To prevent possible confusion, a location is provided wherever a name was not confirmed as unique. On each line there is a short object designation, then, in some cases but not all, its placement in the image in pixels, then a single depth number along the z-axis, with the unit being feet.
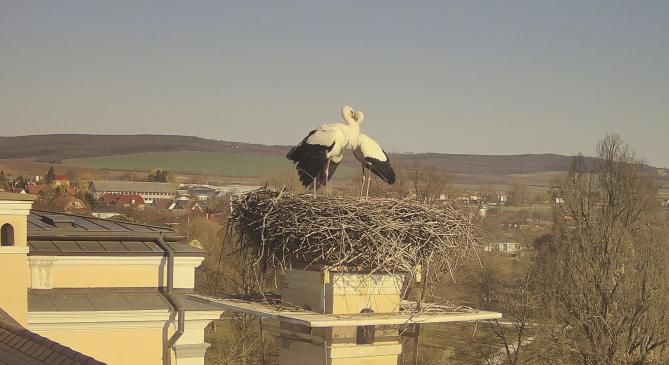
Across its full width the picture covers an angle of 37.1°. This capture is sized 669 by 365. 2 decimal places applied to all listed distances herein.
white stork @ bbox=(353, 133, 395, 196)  26.16
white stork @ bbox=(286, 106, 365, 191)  25.75
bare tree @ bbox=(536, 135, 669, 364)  80.18
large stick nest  24.22
